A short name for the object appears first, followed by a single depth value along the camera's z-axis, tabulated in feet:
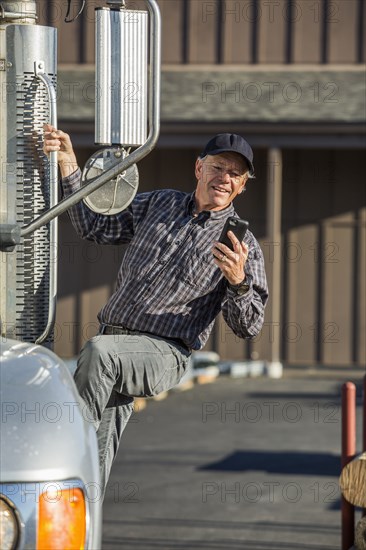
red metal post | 41.91
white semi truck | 22.22
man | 31.50
